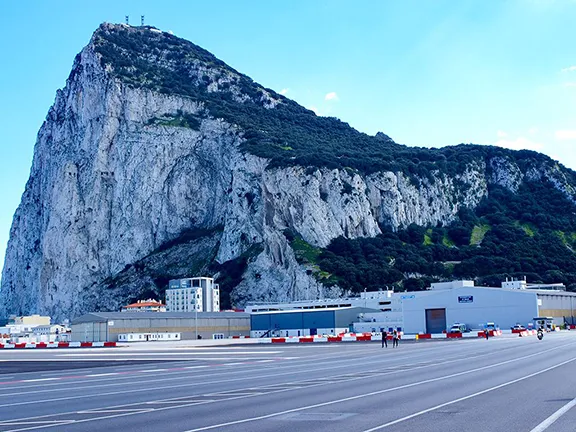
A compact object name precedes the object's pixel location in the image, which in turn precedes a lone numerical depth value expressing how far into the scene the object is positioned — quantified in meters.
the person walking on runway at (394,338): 53.91
